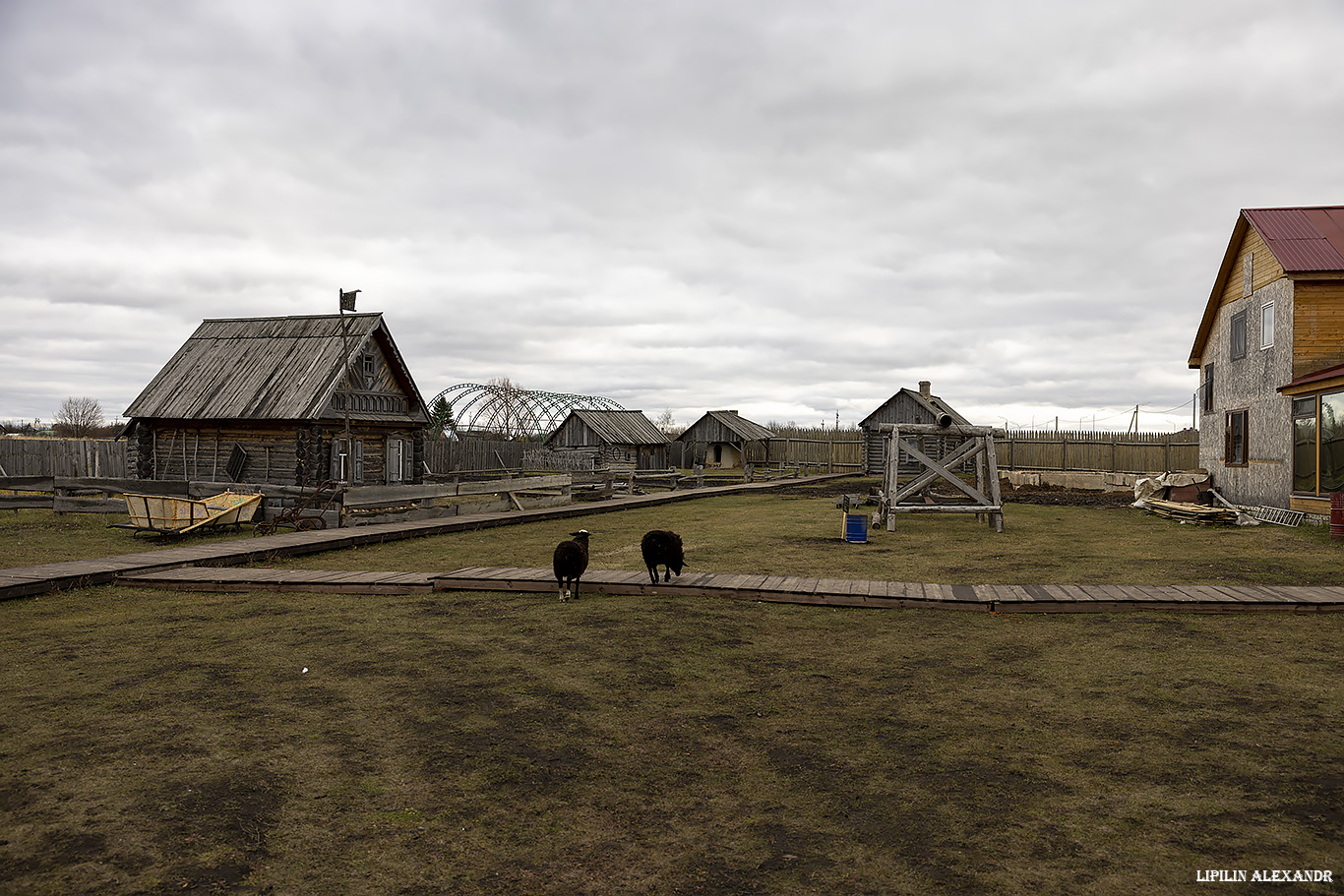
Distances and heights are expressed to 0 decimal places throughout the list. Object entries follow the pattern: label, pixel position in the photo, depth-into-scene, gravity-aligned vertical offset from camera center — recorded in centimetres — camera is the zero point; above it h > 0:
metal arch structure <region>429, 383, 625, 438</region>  5197 +321
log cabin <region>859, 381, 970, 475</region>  4181 +221
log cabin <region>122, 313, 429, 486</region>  2589 +170
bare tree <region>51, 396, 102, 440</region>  6531 +386
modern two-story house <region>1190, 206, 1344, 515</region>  1745 +232
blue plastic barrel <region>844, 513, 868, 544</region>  1548 -141
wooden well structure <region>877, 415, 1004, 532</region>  1770 -37
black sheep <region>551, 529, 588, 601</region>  960 -128
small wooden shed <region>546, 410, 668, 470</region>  4397 +101
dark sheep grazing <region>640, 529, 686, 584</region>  1004 -119
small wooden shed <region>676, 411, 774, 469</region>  5144 +140
